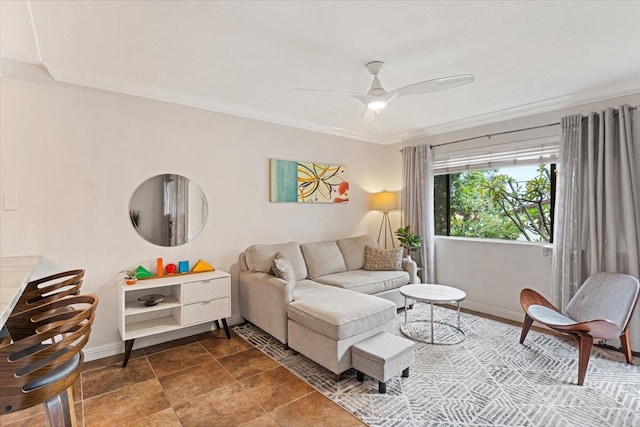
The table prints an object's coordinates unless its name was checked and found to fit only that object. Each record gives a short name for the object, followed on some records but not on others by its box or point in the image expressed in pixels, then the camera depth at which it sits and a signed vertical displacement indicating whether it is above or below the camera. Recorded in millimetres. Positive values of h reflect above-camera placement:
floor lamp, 4984 +162
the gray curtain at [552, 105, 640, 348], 3020 +82
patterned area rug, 2098 -1347
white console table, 2781 -862
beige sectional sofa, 2555 -831
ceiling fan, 2227 +925
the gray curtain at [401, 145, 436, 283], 4676 +158
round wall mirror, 3125 +23
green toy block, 2986 -574
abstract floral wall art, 4078 +408
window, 3869 +112
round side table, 3211 -890
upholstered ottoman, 2318 -1100
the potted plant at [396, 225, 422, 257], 4516 -409
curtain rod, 3553 +982
